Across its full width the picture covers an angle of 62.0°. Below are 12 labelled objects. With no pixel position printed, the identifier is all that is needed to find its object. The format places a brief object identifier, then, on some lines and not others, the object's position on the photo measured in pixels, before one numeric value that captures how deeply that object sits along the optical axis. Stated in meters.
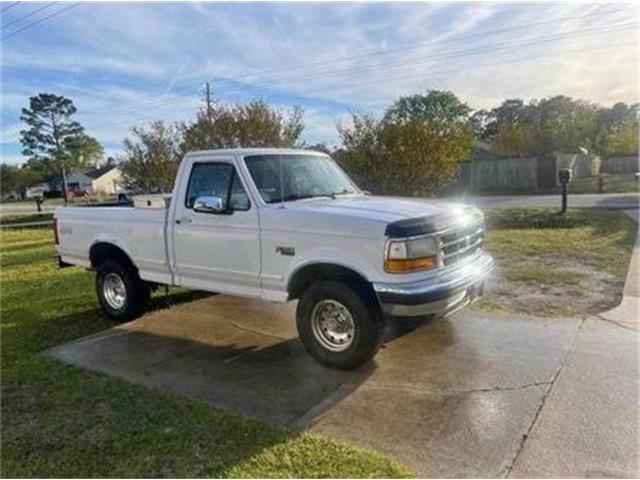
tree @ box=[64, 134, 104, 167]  78.50
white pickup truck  4.34
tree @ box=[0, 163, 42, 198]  75.75
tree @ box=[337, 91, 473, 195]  14.46
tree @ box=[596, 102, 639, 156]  51.41
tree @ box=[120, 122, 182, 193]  17.38
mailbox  14.36
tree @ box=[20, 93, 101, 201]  72.56
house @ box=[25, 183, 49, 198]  76.42
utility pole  16.42
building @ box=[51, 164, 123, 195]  79.12
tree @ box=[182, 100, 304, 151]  15.66
